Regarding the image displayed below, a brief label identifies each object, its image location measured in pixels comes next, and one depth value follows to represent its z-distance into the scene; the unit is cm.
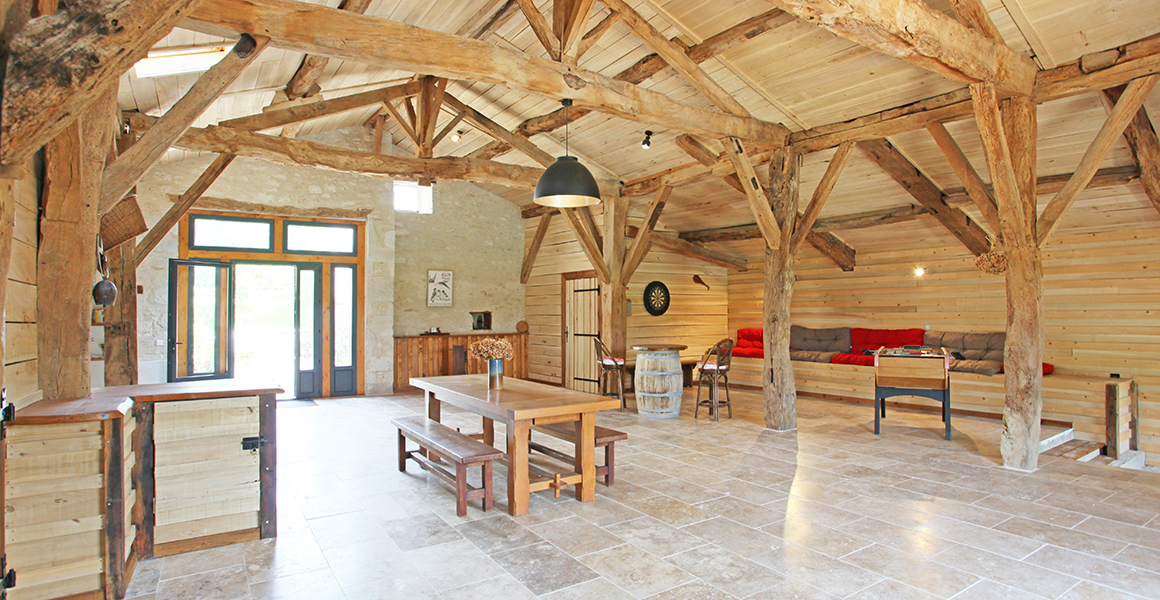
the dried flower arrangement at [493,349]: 457
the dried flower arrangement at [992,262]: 636
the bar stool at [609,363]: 825
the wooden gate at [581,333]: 980
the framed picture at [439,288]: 1059
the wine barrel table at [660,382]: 726
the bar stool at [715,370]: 727
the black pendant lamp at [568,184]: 438
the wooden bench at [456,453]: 384
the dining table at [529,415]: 392
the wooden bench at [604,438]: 439
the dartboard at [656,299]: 991
